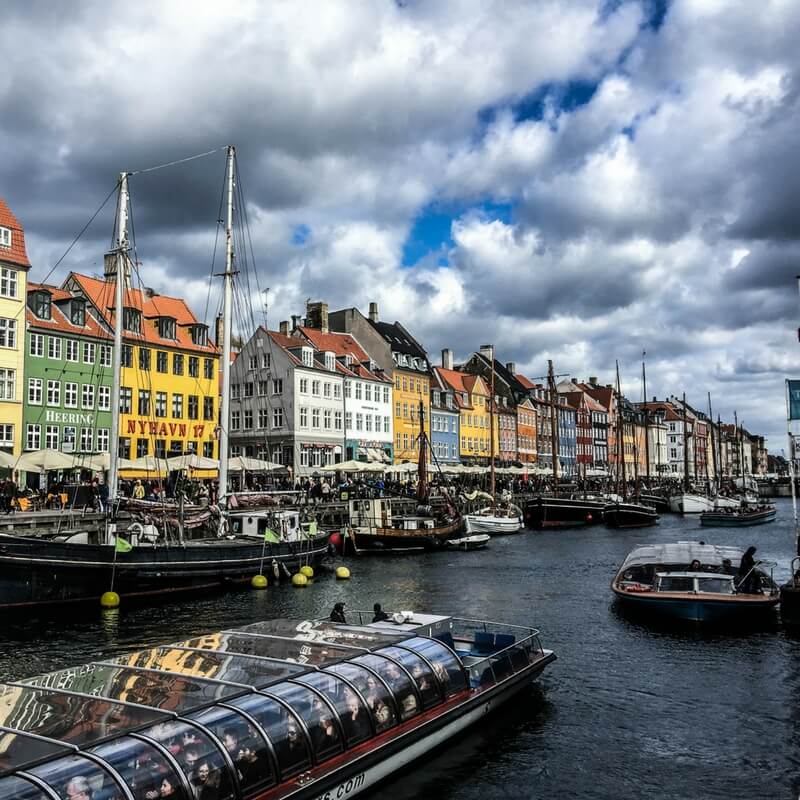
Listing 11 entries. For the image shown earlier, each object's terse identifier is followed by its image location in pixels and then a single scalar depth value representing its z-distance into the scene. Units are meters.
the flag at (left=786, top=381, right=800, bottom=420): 24.03
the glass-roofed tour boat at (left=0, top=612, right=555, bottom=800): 9.05
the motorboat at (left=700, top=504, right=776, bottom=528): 72.31
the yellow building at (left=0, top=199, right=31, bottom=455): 49.06
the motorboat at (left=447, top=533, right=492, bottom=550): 51.25
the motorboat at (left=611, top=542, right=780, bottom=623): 24.69
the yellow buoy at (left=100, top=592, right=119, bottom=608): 29.12
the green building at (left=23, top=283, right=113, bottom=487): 51.25
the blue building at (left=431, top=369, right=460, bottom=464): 93.75
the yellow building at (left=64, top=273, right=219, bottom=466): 57.56
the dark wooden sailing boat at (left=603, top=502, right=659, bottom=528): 70.50
